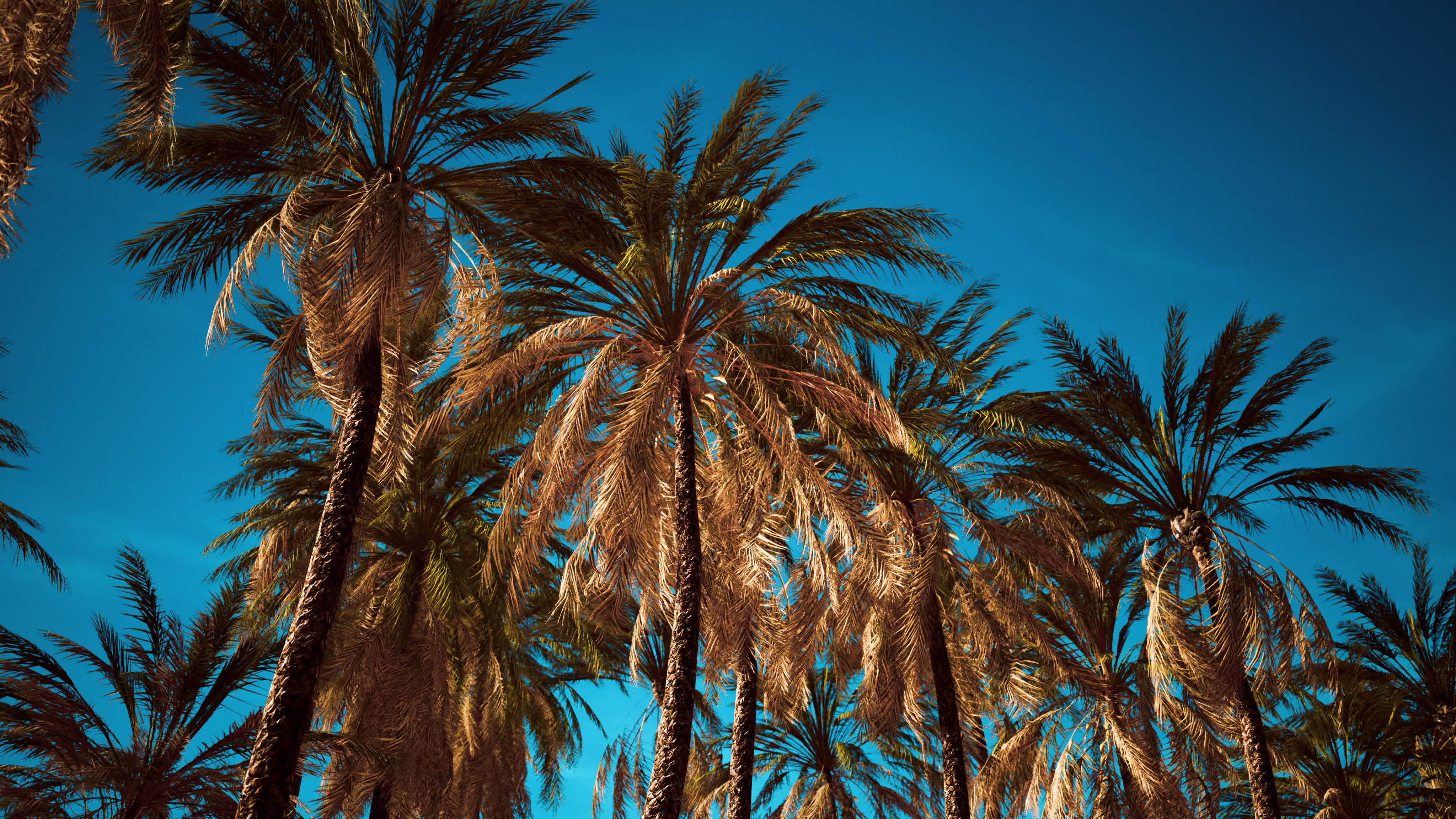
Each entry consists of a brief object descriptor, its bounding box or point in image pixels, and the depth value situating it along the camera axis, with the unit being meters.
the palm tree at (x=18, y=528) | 18.72
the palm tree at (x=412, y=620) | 16.58
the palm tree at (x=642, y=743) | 15.56
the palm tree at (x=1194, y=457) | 15.98
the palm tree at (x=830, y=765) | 24.00
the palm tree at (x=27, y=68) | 7.80
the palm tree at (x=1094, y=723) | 19.42
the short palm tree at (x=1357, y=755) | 22.59
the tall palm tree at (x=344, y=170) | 11.54
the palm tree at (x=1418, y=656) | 23.02
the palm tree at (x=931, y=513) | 15.02
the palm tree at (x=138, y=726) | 14.60
